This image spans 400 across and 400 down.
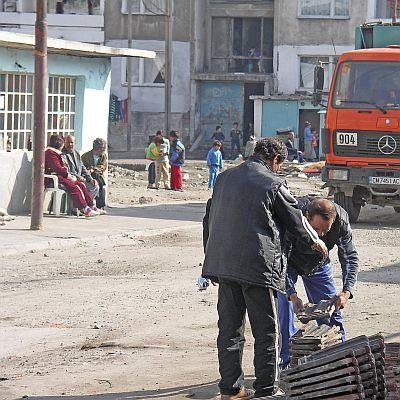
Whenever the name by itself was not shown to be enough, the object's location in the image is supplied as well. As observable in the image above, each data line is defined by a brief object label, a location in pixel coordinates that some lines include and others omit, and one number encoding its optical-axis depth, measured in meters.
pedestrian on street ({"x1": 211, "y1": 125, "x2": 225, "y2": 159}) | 54.81
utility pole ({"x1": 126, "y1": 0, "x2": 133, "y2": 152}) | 53.81
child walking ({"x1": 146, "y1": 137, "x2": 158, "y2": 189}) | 31.41
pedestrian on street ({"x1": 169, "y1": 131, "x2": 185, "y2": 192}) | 30.81
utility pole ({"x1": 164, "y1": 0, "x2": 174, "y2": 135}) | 49.88
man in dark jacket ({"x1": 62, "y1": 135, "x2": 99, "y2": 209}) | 21.89
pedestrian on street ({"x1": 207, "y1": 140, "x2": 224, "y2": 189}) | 31.84
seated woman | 21.33
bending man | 8.52
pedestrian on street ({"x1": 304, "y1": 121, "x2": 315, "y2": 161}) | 52.50
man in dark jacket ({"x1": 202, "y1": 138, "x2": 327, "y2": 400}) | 7.87
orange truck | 21.98
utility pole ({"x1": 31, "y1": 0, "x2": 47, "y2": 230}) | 18.55
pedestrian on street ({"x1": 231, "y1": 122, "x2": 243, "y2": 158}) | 54.78
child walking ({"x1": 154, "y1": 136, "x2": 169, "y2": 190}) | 31.33
